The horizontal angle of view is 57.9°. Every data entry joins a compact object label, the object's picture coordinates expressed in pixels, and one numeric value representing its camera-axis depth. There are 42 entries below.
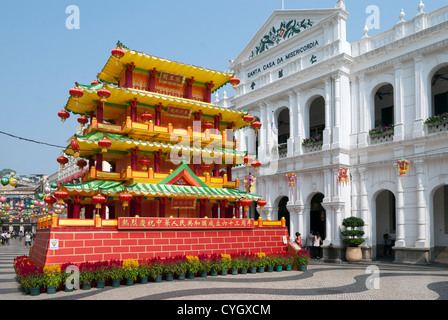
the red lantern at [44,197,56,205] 19.04
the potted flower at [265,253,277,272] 19.44
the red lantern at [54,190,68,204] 16.81
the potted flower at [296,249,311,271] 20.09
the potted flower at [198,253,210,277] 17.47
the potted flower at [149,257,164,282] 15.90
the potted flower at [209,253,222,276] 17.89
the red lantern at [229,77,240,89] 22.42
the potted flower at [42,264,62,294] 13.89
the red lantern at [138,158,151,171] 19.39
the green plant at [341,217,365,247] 25.34
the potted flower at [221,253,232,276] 18.20
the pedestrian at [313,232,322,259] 27.50
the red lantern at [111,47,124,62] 18.14
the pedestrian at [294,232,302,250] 24.62
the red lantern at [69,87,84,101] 17.91
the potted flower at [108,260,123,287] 14.96
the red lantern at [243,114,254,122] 22.50
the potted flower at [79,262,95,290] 14.52
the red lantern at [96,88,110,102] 17.77
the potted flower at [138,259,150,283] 15.63
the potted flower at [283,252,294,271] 20.08
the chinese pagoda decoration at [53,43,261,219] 18.58
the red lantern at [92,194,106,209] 16.81
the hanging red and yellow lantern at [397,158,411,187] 24.00
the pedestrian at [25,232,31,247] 44.56
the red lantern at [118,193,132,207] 17.08
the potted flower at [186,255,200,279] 17.02
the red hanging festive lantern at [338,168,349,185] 26.98
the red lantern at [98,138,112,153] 17.65
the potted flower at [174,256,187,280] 16.56
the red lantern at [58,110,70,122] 19.61
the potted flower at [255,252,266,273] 19.15
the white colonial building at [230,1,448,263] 24.03
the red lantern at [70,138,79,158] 17.70
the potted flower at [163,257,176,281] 16.31
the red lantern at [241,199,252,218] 20.96
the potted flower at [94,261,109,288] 14.80
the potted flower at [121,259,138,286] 15.27
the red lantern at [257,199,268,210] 21.84
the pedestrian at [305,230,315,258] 27.92
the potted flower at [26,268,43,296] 13.52
